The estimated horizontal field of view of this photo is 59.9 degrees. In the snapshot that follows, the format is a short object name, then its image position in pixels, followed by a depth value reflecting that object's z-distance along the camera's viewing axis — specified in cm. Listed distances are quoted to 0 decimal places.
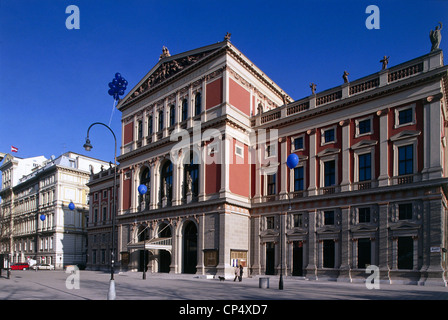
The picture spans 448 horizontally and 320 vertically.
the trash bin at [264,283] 2527
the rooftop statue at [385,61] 3244
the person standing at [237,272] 3396
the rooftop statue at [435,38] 2948
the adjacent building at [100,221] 5856
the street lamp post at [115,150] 1761
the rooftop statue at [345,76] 3516
